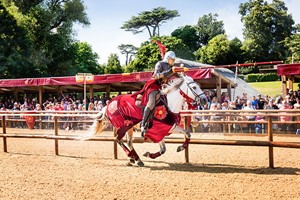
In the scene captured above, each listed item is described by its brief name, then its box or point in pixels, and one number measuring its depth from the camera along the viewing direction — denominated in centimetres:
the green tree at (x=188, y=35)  5791
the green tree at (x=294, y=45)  3852
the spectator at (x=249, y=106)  1276
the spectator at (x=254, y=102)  1323
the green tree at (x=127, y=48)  6742
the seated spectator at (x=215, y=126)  1143
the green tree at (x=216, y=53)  4756
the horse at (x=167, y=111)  728
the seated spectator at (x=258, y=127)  1095
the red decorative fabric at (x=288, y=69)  1327
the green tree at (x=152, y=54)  4153
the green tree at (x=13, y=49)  3108
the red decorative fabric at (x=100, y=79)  1466
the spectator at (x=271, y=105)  1271
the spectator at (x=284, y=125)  1058
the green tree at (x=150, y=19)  5966
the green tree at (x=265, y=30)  4839
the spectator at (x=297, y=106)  1057
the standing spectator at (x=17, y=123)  1600
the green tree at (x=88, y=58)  5470
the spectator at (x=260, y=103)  1325
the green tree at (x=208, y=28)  6412
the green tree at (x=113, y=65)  5075
